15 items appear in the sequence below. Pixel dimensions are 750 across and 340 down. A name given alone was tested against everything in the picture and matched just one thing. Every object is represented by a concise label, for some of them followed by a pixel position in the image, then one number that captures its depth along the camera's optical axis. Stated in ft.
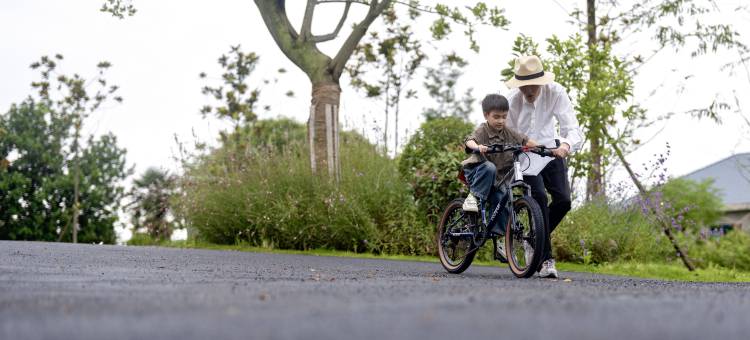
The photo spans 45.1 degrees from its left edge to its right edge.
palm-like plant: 62.36
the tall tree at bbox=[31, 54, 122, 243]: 103.24
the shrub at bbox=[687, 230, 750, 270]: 61.82
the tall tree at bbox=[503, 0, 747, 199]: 38.63
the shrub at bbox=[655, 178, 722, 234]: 108.88
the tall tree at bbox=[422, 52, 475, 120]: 136.66
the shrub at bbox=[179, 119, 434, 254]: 43.32
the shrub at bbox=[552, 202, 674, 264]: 40.29
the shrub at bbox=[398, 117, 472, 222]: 41.39
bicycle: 22.95
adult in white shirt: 24.94
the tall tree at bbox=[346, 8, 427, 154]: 62.85
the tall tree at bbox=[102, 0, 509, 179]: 50.62
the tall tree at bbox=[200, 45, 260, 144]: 78.18
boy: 24.58
